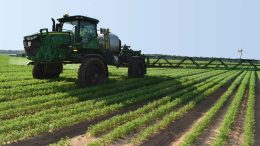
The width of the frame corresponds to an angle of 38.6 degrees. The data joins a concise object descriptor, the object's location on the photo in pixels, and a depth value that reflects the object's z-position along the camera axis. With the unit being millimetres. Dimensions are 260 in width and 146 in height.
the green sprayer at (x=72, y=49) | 15633
